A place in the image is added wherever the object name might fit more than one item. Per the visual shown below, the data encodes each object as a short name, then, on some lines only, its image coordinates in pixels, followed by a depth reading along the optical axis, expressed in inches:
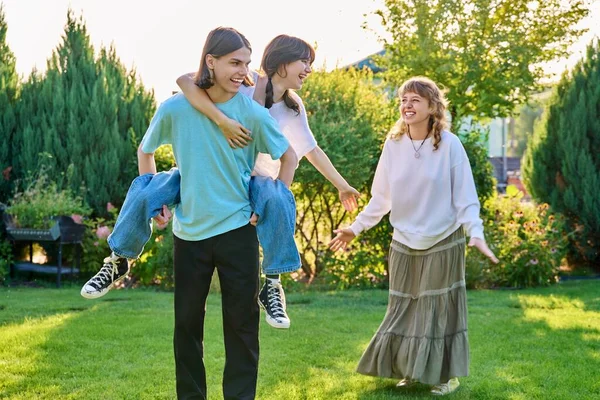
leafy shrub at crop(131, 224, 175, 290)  389.7
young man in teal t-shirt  146.9
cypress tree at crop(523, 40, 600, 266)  466.3
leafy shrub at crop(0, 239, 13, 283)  409.7
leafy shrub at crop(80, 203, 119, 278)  414.3
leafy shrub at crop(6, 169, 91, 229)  409.7
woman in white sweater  197.8
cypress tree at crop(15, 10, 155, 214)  444.8
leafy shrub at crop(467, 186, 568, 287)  407.5
